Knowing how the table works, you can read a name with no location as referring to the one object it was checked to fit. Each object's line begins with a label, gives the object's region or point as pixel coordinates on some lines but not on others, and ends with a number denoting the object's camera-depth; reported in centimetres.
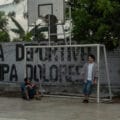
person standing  1499
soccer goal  1592
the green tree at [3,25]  4571
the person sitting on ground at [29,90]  1580
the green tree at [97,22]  1522
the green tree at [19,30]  4626
